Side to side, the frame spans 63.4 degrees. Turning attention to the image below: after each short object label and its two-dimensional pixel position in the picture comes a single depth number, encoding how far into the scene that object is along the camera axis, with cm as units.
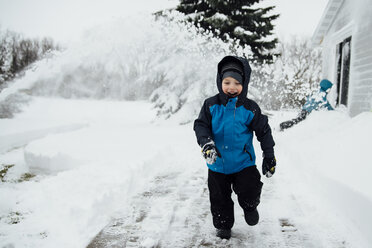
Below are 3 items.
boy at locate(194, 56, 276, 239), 259
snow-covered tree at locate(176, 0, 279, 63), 1136
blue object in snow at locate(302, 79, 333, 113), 752
